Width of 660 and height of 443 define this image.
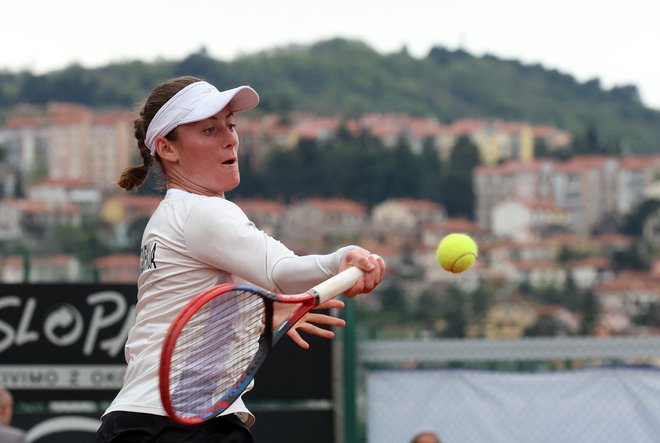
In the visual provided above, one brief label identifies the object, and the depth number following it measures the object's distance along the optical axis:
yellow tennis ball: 9.90
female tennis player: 7.34
